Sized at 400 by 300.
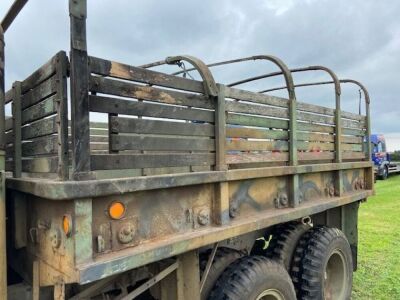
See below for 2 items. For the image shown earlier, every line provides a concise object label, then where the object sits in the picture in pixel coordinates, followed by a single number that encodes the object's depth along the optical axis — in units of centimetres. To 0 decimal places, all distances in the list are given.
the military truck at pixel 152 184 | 188
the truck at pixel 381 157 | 2178
